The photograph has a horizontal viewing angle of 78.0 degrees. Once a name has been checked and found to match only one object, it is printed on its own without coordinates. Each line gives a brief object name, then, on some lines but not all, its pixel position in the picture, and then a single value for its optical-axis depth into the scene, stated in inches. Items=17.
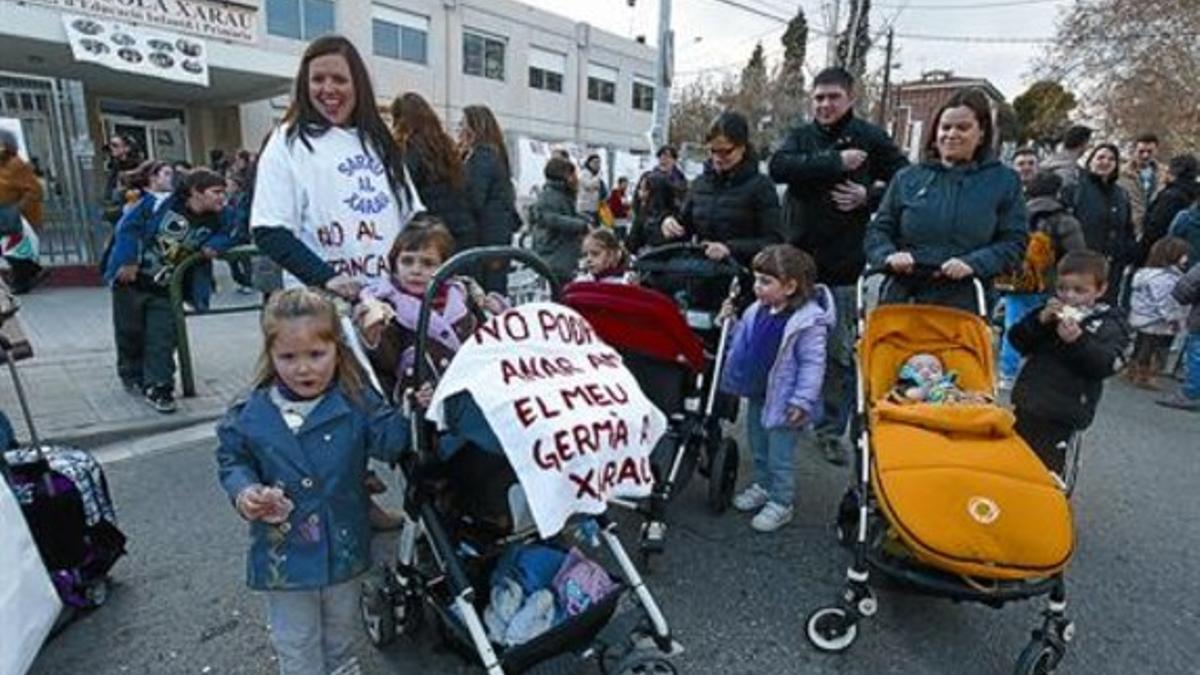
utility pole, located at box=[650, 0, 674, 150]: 540.7
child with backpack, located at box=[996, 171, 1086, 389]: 220.8
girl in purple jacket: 127.2
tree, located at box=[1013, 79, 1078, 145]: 983.0
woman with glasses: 143.9
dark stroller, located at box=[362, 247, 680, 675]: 80.2
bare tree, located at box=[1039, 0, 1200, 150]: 565.0
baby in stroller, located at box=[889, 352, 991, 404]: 109.0
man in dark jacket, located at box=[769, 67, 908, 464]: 148.5
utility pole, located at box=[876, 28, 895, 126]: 990.5
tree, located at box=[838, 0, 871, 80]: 720.3
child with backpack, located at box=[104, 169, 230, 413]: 181.2
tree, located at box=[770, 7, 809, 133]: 1342.3
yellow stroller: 84.6
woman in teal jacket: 118.2
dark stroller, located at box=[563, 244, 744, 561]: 122.2
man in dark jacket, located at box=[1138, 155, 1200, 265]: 263.9
